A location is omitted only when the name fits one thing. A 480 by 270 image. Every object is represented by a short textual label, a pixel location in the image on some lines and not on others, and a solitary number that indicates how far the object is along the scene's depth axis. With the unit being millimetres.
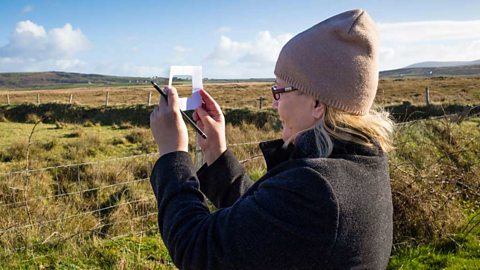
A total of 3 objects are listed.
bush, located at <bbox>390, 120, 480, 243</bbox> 5352
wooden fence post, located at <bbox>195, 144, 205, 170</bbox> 5037
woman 1250
